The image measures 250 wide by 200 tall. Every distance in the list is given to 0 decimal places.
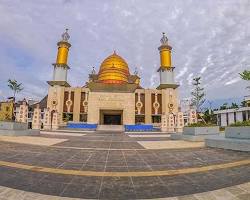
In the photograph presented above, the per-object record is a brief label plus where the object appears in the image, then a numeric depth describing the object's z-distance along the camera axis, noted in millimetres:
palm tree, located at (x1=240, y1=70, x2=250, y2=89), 13656
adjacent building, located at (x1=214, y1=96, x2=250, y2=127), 55906
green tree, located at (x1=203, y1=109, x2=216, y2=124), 55953
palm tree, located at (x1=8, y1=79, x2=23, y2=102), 50778
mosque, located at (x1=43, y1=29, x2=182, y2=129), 53406
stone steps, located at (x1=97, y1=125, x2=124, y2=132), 38656
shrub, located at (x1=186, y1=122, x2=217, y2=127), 16500
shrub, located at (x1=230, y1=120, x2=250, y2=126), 11727
